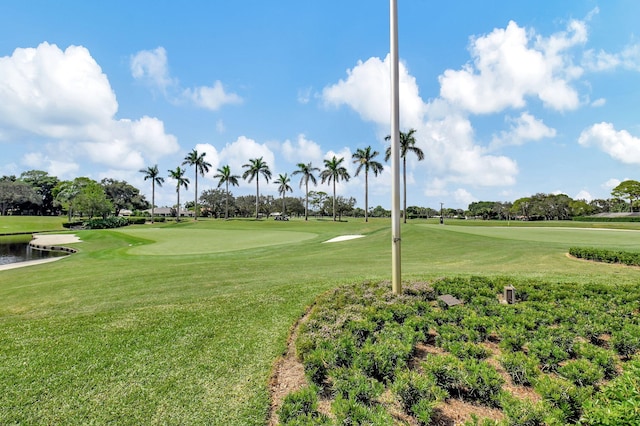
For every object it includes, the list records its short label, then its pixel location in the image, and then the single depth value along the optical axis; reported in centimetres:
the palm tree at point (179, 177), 6475
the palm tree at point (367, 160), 5202
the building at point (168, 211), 12571
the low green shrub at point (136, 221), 5892
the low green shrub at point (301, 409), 288
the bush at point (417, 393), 296
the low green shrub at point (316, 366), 361
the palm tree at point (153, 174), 6469
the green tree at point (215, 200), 10344
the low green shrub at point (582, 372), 328
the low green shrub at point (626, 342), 397
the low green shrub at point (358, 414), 279
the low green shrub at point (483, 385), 318
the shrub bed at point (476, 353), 292
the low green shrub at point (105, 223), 4806
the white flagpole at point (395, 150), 629
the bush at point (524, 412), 271
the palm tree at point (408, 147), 4466
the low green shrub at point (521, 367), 348
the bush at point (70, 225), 5219
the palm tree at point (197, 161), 6425
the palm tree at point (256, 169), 6169
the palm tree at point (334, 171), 5650
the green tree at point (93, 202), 5516
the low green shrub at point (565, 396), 283
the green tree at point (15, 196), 7700
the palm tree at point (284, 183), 6638
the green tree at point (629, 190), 8394
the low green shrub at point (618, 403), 223
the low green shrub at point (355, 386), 319
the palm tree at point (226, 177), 6406
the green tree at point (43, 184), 9275
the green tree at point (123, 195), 9062
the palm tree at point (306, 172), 6003
